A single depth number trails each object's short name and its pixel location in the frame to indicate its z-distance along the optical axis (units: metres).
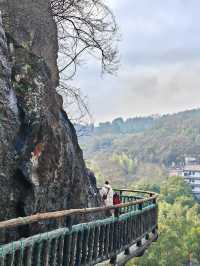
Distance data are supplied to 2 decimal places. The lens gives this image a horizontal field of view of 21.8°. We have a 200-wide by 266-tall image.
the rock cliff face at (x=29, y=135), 9.16
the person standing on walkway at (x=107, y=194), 14.68
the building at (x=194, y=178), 190.38
